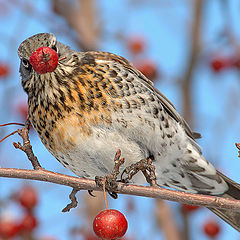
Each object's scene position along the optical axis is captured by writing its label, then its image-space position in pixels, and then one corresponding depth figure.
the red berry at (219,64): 11.47
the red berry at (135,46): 12.55
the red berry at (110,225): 5.42
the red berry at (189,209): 9.50
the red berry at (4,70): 10.13
